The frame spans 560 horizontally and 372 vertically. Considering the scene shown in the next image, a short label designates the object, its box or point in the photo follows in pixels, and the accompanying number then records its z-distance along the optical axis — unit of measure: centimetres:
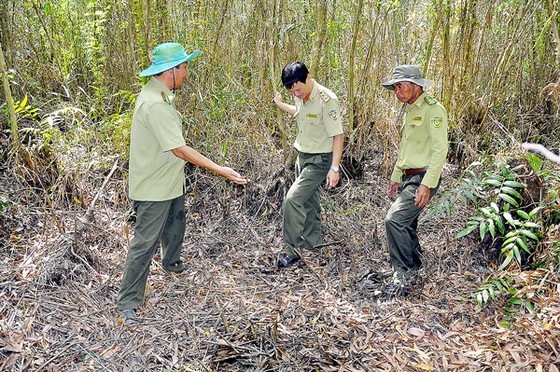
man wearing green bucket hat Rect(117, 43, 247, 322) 333
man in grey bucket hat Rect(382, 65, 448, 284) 357
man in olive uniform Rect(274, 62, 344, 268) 408
